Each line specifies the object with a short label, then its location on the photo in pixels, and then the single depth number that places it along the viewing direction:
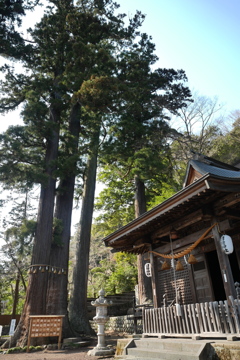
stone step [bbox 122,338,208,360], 5.10
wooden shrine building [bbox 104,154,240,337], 5.64
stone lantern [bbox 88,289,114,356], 7.60
